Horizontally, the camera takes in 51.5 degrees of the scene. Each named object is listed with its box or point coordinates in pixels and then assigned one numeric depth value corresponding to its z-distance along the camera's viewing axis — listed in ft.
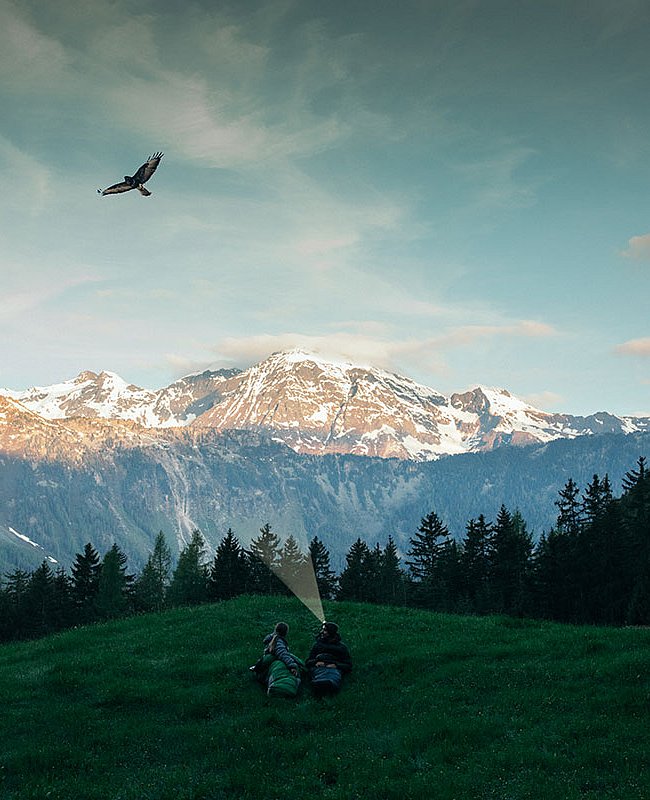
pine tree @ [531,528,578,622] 221.66
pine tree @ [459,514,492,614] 251.44
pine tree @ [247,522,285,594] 279.69
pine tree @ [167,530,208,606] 318.65
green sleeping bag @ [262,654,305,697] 70.90
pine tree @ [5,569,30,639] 282.77
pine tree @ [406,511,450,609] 268.41
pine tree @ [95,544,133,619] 294.87
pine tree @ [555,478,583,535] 264.48
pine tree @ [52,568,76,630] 278.15
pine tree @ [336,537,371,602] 287.50
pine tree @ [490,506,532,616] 236.02
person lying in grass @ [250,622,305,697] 71.22
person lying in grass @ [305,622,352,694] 71.92
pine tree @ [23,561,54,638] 278.67
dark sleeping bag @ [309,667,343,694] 71.67
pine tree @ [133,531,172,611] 337.27
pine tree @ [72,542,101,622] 283.59
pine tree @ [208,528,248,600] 263.08
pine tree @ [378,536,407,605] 311.06
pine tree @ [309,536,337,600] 304.44
